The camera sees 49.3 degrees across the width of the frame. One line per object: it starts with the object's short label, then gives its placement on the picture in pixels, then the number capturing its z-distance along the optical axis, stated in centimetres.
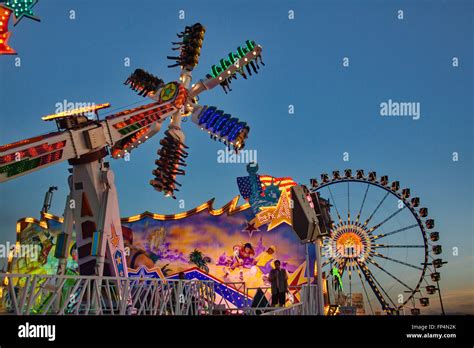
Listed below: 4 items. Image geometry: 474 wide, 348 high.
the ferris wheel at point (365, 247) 2470
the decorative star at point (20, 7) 1062
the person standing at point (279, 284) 1206
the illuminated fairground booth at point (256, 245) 2420
